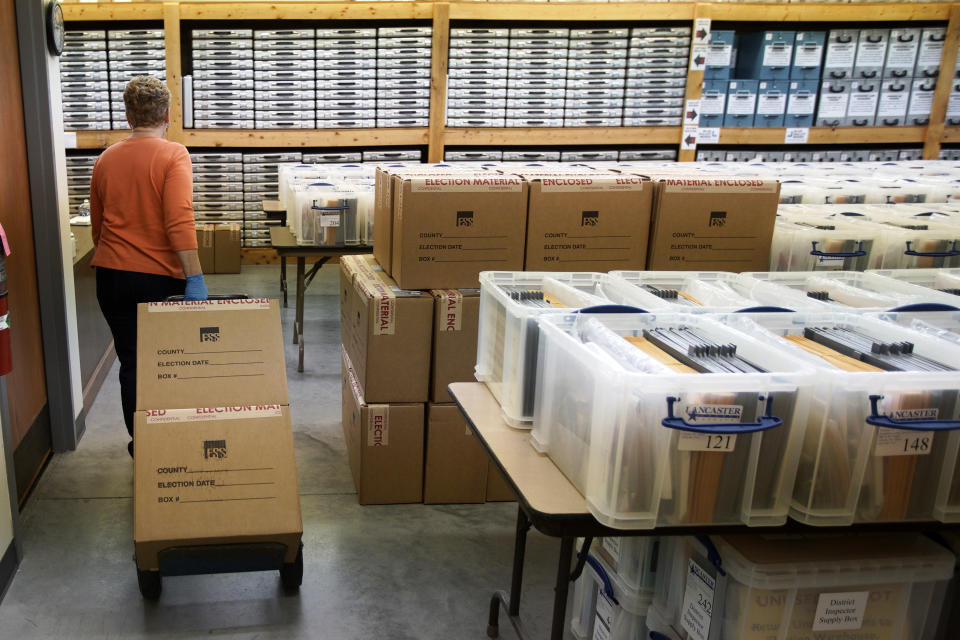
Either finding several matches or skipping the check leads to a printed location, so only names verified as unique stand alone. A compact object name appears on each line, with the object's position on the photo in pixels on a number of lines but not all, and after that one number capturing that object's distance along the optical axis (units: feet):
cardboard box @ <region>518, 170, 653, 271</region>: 8.77
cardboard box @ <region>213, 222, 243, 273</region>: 19.75
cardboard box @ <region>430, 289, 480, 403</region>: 8.78
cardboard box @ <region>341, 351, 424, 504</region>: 9.09
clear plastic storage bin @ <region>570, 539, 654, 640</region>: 5.75
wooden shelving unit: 19.03
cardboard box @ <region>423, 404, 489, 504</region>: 9.23
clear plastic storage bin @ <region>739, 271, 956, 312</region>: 6.50
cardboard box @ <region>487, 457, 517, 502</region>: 9.52
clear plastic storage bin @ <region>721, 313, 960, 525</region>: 4.53
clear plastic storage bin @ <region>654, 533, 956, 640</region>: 4.90
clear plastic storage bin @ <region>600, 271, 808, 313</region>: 6.22
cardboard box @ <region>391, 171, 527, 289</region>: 8.53
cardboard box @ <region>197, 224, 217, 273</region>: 19.58
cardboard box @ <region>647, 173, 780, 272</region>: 9.00
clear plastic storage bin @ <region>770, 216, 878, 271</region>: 9.23
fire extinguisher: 6.74
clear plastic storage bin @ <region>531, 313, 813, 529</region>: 4.35
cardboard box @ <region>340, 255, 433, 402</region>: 8.74
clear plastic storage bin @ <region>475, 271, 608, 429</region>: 5.74
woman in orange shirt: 8.40
